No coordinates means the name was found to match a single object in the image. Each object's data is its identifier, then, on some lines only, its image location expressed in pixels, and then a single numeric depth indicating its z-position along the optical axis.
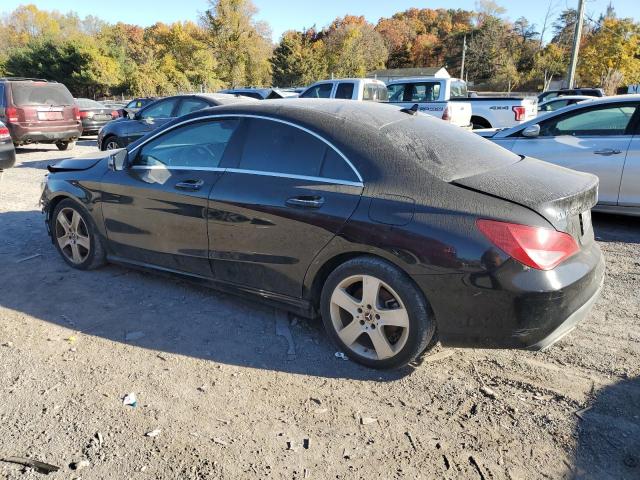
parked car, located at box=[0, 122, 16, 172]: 9.50
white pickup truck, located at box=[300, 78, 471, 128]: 12.07
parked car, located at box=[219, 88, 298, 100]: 14.62
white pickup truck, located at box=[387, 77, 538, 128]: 13.12
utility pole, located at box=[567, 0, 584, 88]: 24.12
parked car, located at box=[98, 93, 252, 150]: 10.46
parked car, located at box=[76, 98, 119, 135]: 17.28
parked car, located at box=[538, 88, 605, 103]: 19.07
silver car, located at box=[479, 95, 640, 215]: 5.88
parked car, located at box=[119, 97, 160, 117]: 19.69
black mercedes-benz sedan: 2.76
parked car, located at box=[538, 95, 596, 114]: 15.61
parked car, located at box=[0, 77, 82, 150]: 12.20
